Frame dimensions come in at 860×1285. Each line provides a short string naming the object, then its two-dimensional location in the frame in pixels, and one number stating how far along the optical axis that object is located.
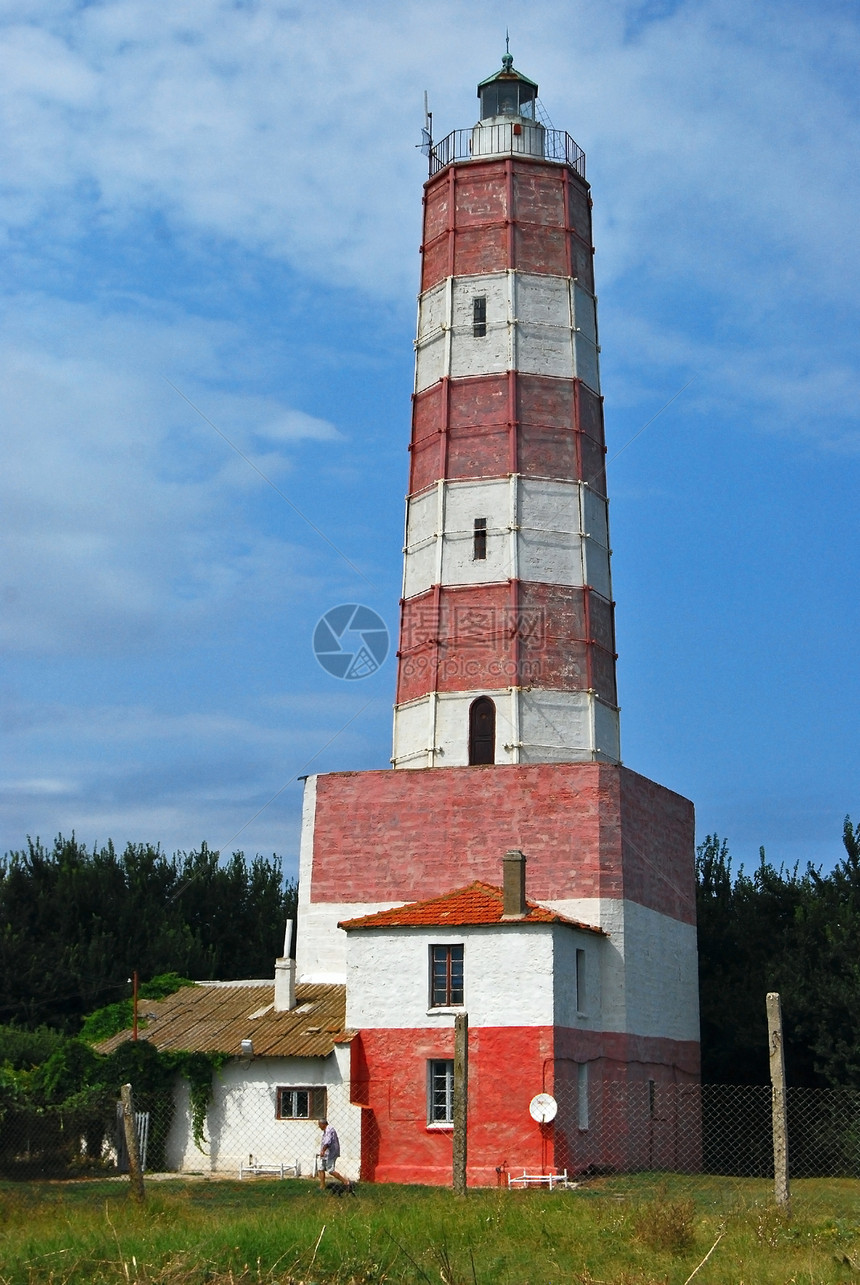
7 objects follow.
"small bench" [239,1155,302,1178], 27.23
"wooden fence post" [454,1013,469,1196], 13.76
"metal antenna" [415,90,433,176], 38.09
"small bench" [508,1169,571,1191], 25.48
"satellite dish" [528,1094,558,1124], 24.48
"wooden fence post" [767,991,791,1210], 12.98
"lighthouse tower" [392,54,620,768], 32.66
